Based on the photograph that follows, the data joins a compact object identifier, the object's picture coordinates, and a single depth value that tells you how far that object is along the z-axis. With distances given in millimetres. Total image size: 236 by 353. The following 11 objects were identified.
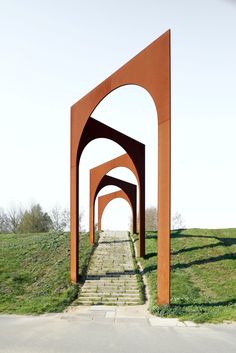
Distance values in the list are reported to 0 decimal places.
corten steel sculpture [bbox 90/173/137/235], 26691
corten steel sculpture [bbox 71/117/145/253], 17972
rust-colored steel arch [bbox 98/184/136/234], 28281
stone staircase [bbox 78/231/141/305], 13641
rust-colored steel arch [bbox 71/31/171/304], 12172
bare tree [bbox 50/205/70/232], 64438
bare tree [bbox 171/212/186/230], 70750
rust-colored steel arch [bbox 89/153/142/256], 23500
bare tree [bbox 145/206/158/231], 52344
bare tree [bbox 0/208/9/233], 59603
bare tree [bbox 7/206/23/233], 55262
